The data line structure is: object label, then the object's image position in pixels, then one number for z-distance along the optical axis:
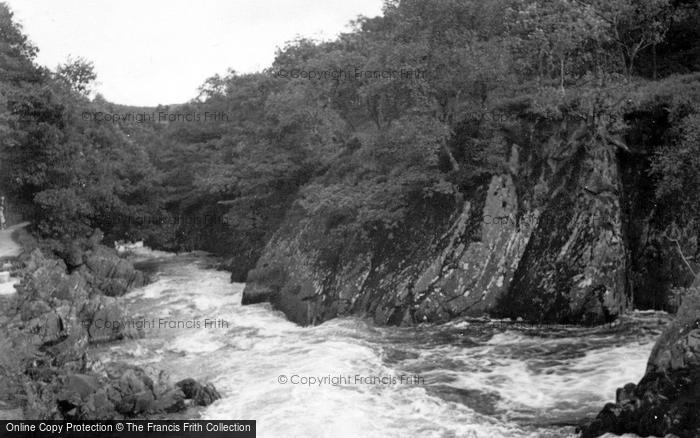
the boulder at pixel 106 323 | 16.83
